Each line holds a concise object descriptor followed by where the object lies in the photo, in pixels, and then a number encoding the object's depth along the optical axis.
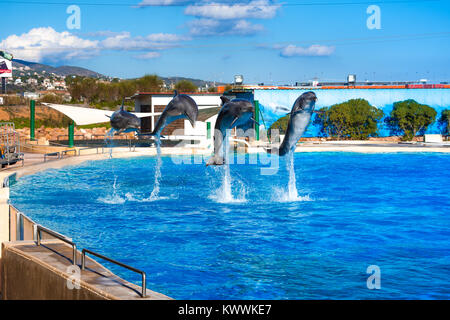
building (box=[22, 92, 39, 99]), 87.56
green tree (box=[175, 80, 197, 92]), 75.34
